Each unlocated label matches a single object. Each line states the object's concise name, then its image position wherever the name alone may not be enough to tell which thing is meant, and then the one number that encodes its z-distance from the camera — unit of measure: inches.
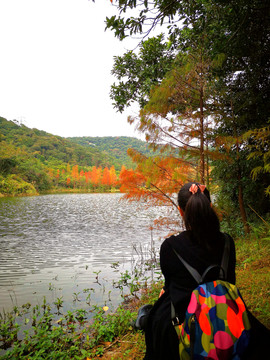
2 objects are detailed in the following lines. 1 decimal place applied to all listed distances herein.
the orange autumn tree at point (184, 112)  208.4
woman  48.9
